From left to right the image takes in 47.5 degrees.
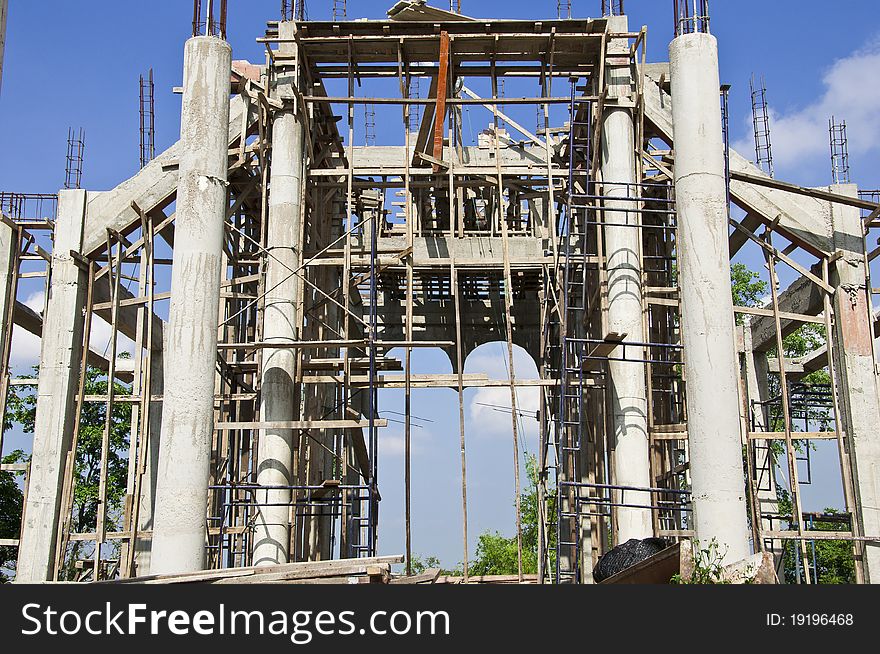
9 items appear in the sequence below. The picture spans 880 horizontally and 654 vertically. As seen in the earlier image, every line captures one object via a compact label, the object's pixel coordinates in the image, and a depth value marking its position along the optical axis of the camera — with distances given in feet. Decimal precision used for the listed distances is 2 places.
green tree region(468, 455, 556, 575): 136.36
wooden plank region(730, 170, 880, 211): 59.41
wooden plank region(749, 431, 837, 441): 59.52
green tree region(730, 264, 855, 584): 95.71
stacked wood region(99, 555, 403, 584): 37.88
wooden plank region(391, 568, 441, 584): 42.50
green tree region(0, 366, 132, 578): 109.50
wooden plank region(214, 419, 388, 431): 55.26
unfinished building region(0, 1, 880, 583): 50.96
